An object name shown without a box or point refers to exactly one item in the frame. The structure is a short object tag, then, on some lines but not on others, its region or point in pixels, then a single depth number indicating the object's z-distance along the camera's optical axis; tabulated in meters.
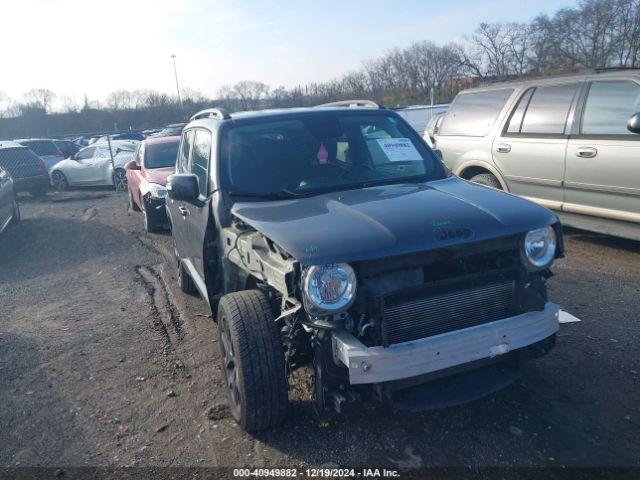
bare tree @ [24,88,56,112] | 50.96
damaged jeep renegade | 2.75
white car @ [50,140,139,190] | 16.36
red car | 9.37
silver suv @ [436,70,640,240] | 5.88
